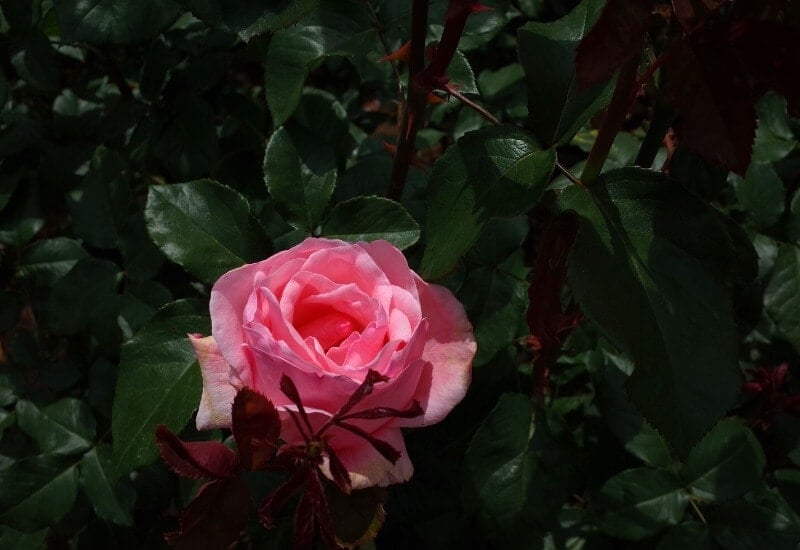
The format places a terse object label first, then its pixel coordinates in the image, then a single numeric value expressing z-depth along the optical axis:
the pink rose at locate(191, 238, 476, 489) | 0.35
